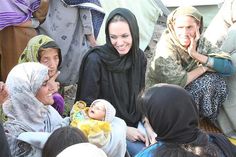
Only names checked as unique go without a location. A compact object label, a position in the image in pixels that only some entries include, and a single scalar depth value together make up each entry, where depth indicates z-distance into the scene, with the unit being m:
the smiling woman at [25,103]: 3.53
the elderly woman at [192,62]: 5.18
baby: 3.75
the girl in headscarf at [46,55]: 4.41
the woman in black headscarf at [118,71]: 4.68
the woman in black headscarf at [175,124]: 2.82
